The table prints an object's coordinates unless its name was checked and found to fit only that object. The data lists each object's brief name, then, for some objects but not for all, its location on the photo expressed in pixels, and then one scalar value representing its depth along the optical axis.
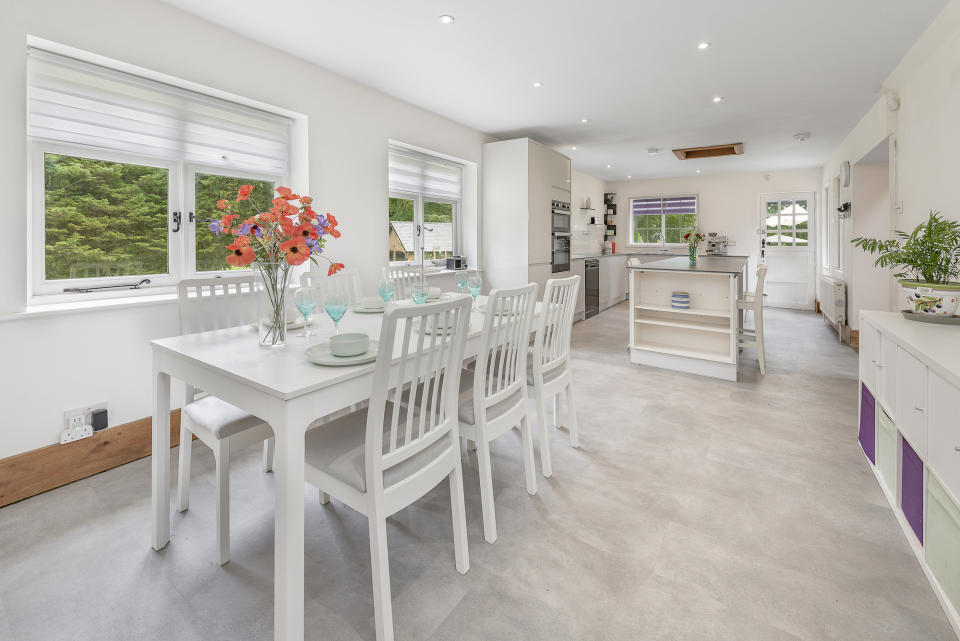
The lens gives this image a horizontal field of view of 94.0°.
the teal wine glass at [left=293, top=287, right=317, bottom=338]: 1.56
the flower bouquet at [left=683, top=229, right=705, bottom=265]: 4.79
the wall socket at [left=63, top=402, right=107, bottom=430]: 2.19
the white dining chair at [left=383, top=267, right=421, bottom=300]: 3.01
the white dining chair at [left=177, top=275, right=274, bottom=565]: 1.55
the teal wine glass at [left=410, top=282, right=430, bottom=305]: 2.01
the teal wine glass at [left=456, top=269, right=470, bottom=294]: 2.43
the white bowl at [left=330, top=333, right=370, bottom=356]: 1.42
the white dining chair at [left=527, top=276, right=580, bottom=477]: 2.15
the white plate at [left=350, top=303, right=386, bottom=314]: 2.40
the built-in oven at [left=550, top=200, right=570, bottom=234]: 5.63
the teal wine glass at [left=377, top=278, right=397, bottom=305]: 2.05
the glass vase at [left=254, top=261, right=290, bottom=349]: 1.61
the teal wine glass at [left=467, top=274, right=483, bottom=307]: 2.34
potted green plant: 1.92
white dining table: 1.16
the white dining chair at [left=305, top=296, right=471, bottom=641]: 1.23
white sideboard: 1.29
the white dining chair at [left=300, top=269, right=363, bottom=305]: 1.61
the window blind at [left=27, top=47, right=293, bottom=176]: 2.17
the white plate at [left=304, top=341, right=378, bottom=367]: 1.36
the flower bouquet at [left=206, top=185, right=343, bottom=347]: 1.49
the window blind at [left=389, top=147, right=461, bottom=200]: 4.27
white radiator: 5.20
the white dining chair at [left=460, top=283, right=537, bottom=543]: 1.69
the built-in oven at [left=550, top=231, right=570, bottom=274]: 5.69
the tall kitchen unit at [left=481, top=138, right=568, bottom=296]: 5.02
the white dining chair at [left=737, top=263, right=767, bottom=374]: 3.73
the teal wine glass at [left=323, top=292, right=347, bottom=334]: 1.58
